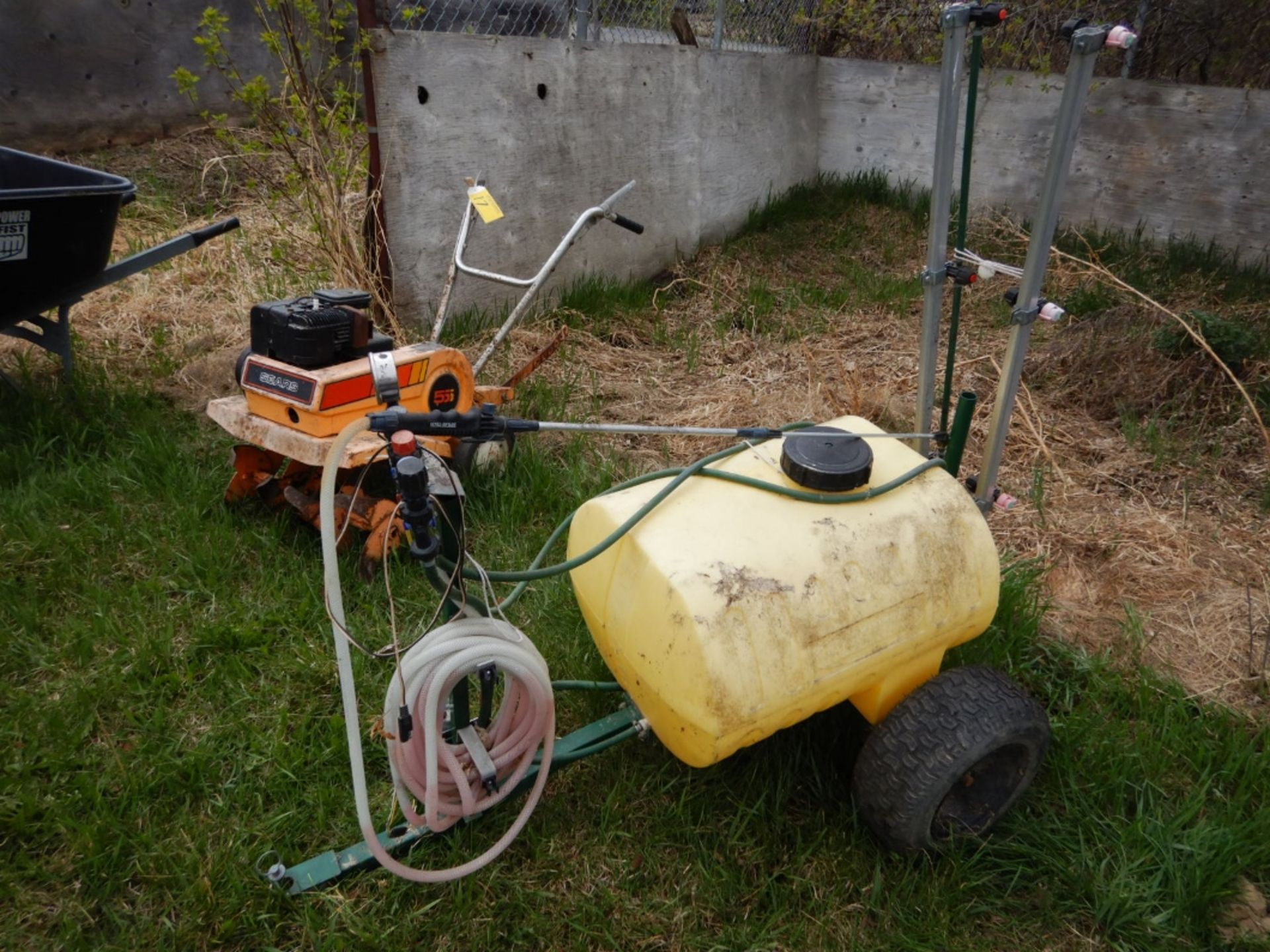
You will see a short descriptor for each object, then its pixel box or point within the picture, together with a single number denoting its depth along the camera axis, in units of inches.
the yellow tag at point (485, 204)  120.4
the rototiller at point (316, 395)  102.0
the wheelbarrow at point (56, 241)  115.7
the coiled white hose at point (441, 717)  64.4
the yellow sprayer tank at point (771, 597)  63.6
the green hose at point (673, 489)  67.6
